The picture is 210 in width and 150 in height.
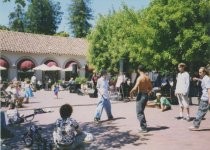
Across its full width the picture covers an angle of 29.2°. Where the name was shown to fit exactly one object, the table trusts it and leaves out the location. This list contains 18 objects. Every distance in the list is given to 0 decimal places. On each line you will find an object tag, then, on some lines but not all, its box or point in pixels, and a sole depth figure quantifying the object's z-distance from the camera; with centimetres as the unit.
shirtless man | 1096
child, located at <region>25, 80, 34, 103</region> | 2170
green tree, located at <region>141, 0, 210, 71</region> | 1906
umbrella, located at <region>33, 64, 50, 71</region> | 3688
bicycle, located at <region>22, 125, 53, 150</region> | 905
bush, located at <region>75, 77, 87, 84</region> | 3600
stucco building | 4031
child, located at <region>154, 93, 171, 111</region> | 1585
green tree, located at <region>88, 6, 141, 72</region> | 3111
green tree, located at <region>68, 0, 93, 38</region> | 7175
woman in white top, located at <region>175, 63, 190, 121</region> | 1258
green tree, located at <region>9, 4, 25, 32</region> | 6884
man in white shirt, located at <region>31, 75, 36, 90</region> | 3424
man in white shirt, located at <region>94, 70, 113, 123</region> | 1327
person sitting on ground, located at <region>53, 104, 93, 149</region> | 693
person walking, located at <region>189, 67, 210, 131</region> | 1068
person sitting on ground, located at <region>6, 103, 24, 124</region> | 1273
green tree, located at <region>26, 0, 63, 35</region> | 6994
